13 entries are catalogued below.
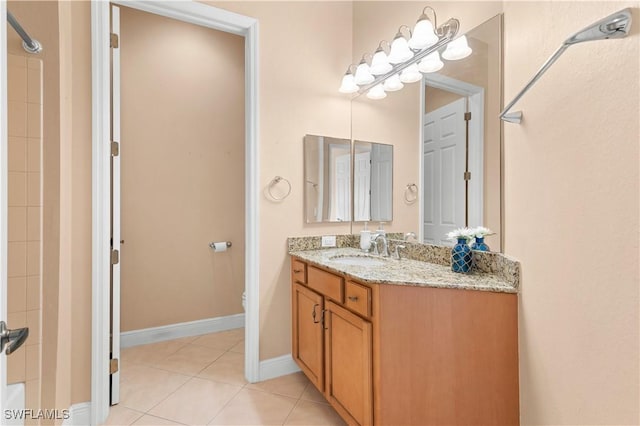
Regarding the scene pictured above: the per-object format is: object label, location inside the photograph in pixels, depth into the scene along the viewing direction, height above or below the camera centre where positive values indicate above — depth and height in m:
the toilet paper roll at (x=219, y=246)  2.91 -0.31
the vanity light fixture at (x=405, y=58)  1.75 +0.95
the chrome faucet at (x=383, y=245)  2.12 -0.22
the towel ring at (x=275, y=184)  2.16 +0.19
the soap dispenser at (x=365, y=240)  2.23 -0.20
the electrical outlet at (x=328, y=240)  2.34 -0.21
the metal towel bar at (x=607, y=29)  0.78 +0.46
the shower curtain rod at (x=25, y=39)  0.84 +0.53
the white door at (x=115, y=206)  1.82 +0.04
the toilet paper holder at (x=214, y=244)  2.91 -0.30
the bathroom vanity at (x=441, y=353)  1.28 -0.57
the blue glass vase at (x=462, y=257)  1.51 -0.21
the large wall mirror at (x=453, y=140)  1.49 +0.40
